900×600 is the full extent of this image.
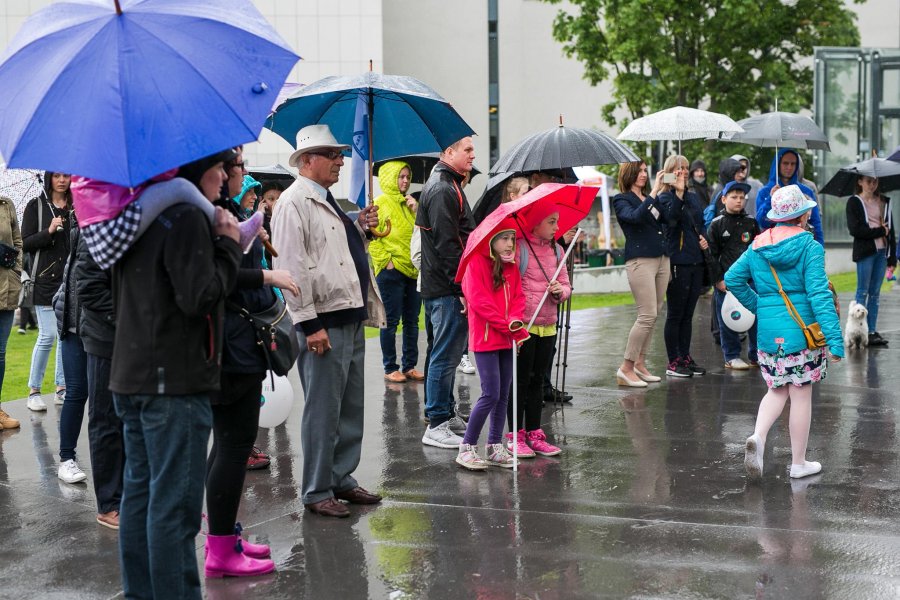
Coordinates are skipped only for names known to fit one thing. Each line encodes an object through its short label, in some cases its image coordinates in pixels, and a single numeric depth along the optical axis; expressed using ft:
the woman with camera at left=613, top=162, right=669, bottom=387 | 30.96
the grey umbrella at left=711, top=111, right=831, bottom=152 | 38.29
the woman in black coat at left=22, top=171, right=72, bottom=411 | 25.91
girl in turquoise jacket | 21.26
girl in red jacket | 21.72
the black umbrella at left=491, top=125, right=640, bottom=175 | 25.86
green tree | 75.77
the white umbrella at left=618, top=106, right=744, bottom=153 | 34.73
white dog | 37.96
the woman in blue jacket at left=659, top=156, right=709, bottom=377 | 33.06
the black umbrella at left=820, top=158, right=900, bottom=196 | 38.23
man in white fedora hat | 18.54
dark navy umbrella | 21.15
